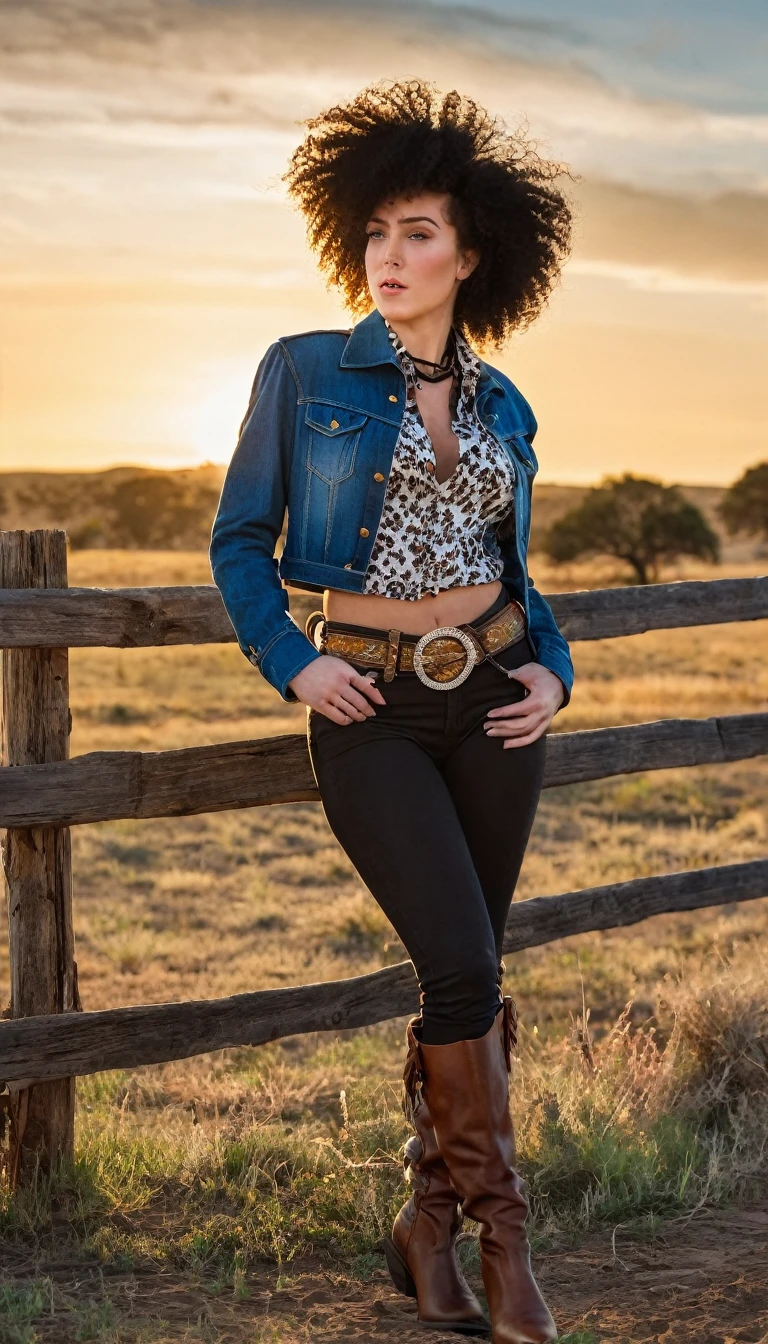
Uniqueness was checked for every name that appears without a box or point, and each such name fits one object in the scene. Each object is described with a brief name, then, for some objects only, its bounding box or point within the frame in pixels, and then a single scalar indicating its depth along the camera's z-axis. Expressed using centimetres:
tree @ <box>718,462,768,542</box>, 4447
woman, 251
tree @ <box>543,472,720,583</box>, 3519
